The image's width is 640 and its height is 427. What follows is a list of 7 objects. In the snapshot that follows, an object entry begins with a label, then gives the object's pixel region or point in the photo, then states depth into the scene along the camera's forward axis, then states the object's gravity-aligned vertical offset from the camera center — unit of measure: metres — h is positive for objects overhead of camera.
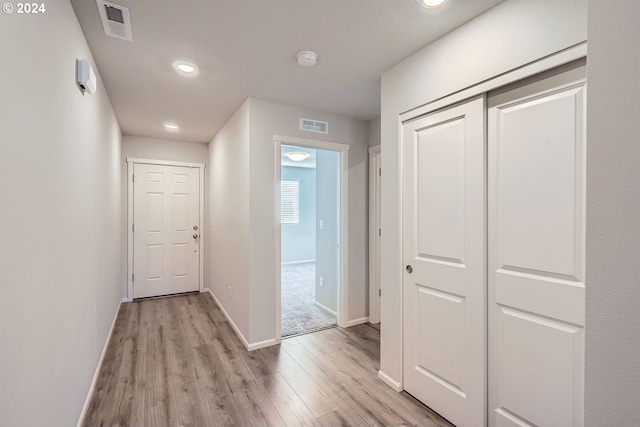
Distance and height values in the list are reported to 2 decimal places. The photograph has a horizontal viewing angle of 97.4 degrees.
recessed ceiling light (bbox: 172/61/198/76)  2.16 +1.15
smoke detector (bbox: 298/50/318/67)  2.01 +1.13
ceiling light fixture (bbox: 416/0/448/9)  1.52 +1.15
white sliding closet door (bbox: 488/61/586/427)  1.30 -0.18
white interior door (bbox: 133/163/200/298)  4.43 -0.28
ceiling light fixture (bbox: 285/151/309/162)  5.11 +1.07
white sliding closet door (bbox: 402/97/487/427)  1.67 -0.32
